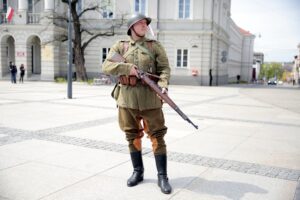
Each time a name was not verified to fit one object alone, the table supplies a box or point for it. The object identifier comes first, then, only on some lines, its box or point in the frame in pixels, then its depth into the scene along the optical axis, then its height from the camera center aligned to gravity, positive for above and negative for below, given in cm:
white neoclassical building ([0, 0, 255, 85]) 2443 +374
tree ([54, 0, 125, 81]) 2244 +224
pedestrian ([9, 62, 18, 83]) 2091 +15
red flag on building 2343 +519
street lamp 1145 +61
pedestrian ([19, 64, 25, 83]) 2197 +25
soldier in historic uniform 314 -18
